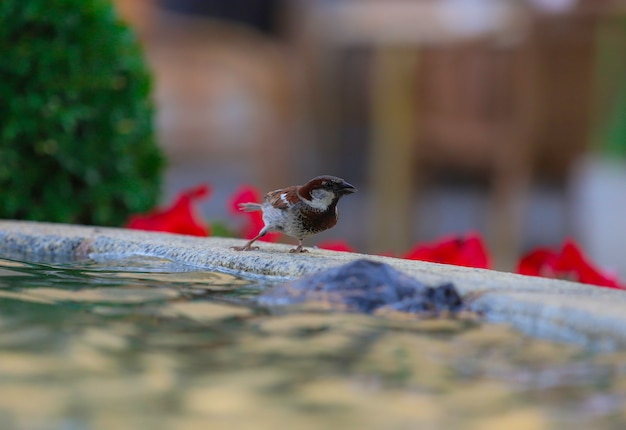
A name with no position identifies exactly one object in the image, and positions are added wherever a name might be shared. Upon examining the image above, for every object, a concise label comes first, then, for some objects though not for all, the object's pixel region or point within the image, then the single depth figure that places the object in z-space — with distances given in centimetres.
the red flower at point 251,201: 707
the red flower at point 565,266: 626
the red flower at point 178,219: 734
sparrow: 577
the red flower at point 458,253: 659
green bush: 772
